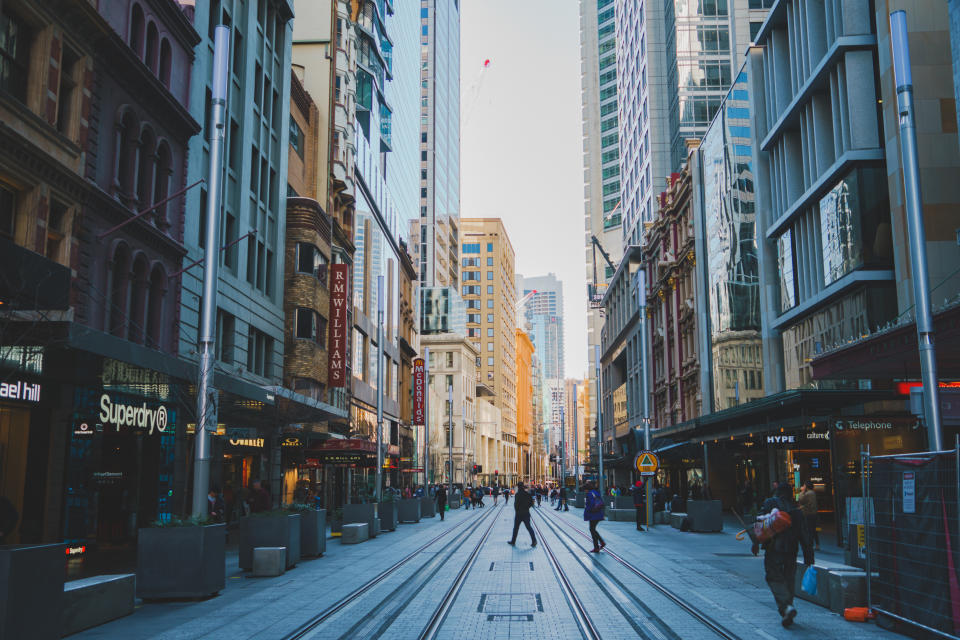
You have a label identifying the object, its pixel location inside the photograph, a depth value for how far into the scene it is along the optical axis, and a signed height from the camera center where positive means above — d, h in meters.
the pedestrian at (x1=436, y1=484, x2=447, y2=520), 42.57 -1.86
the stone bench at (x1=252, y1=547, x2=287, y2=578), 16.72 -1.94
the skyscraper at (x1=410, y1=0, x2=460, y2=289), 124.00 +47.83
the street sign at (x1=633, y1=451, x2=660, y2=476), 30.72 -0.02
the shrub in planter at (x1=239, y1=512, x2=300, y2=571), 17.66 -1.47
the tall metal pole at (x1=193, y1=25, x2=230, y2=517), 15.61 +3.05
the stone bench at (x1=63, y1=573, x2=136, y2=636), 10.98 -1.85
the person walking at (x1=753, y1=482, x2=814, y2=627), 10.90 -1.33
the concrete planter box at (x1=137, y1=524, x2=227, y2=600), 13.55 -1.59
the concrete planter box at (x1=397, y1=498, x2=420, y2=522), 38.94 -2.17
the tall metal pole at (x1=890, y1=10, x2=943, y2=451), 13.38 +3.89
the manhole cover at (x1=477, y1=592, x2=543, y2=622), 12.05 -2.18
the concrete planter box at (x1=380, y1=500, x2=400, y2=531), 32.19 -2.01
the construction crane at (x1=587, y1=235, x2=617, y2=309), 110.62 +24.51
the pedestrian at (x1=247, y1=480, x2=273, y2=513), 20.73 -0.89
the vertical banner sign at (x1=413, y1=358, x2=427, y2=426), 75.25 +6.33
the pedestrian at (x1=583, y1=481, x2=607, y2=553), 22.39 -1.31
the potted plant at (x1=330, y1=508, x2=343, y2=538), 31.15 -2.23
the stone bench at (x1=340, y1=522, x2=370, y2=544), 25.67 -2.13
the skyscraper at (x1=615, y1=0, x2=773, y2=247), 76.69 +36.23
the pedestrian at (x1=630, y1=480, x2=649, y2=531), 31.92 -1.49
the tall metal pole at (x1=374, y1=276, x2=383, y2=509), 33.88 +2.35
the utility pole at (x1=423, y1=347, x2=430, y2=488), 53.00 +2.94
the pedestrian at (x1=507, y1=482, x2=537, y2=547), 24.30 -1.30
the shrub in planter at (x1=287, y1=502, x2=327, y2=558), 20.23 -1.61
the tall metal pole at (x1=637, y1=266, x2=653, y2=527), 34.78 +5.19
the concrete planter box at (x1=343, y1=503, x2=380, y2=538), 28.22 -1.69
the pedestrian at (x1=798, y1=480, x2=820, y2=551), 20.31 -1.04
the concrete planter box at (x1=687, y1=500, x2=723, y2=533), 29.52 -1.86
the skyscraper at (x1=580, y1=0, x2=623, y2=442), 120.38 +46.42
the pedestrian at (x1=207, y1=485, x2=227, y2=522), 24.94 -1.23
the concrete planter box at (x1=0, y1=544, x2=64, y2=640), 9.02 -1.39
